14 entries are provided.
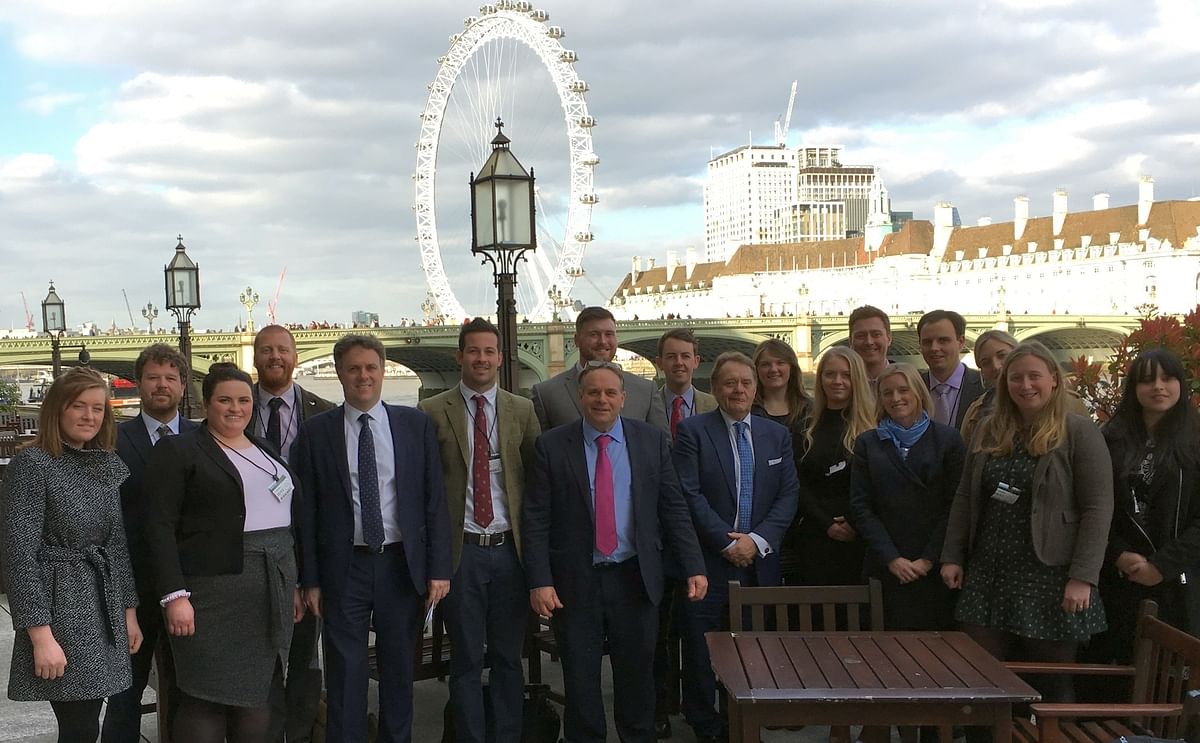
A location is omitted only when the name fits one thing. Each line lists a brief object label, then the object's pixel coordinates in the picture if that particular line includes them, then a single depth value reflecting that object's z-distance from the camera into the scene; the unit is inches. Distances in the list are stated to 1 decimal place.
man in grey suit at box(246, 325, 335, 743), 187.5
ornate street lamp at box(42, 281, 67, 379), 857.5
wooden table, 128.3
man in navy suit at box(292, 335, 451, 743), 174.4
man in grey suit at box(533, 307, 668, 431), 208.4
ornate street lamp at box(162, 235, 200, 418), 621.3
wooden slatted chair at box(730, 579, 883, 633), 164.6
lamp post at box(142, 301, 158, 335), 1108.5
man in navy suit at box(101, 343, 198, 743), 163.8
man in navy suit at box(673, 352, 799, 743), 193.6
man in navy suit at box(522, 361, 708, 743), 181.0
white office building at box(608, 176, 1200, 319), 3454.7
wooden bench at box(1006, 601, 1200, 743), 140.5
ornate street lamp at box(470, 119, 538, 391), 295.6
